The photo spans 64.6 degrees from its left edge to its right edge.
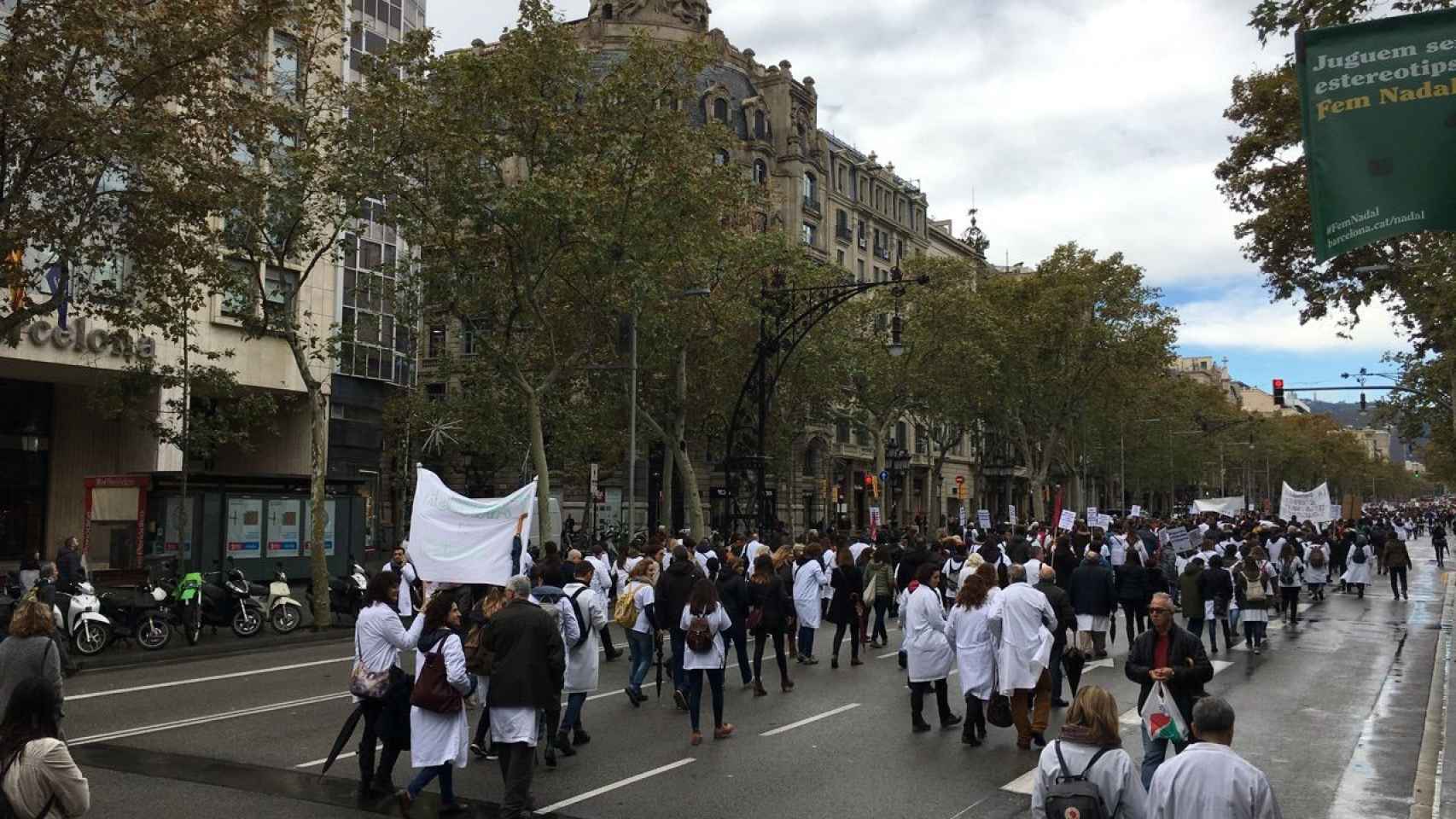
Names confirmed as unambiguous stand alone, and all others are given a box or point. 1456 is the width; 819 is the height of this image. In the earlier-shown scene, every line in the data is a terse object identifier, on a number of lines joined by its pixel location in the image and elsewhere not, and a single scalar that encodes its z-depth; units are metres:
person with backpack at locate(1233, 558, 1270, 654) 17.23
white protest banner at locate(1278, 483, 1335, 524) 32.47
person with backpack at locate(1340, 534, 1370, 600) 28.23
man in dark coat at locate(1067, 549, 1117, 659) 14.29
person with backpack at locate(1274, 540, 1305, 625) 22.31
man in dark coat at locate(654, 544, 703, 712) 12.20
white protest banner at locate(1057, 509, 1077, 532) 27.97
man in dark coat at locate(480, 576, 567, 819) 8.16
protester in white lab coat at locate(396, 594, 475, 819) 8.12
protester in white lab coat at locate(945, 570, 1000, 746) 10.72
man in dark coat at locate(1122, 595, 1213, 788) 7.80
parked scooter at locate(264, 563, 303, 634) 20.38
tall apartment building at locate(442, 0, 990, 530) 60.88
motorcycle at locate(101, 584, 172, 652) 17.97
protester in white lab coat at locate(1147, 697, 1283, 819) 4.57
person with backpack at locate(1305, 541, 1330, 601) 26.22
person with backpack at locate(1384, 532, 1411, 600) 27.02
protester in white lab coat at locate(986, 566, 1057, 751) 10.37
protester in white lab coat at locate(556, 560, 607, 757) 10.52
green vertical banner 6.02
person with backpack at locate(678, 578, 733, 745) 10.73
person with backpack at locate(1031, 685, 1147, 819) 5.14
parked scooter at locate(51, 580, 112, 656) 17.06
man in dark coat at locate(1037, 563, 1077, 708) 11.12
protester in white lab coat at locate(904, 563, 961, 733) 11.40
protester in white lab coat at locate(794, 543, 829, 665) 15.70
